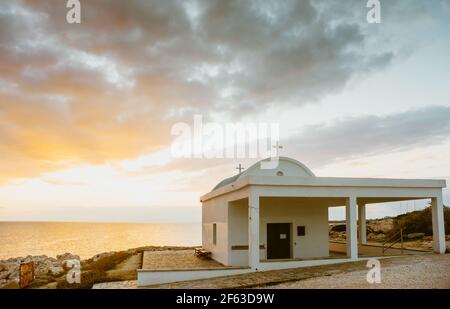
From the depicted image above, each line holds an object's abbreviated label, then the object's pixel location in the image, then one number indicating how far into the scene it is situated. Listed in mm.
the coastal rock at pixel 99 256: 30312
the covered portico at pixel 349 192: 14766
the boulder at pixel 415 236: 25222
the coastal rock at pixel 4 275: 25141
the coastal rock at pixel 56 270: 22061
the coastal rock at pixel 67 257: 34425
